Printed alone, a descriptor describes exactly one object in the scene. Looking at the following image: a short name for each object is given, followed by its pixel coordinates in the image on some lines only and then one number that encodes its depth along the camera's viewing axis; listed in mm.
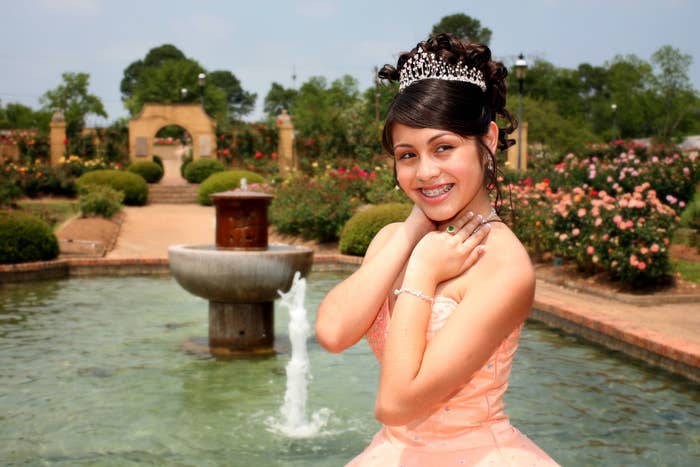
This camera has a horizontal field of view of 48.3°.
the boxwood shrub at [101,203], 18781
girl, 1627
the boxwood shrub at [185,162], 32331
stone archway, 31391
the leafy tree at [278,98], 114312
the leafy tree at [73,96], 71438
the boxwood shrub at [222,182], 24391
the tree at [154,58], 92438
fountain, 6871
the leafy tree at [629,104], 72438
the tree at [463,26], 89875
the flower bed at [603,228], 9633
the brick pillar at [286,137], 31234
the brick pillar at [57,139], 29297
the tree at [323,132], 30391
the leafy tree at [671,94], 69875
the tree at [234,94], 109075
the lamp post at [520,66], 22280
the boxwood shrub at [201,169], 28844
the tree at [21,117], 69500
